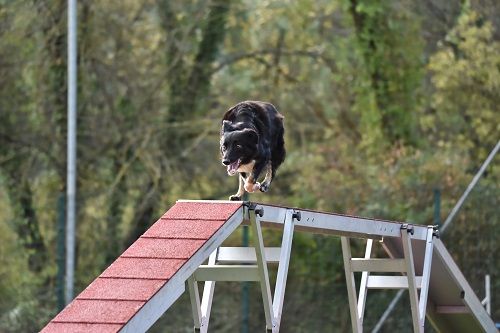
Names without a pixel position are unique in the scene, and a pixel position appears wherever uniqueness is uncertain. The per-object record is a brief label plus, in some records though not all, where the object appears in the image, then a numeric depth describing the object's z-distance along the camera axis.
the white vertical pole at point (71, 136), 23.86
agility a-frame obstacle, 12.04
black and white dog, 13.72
